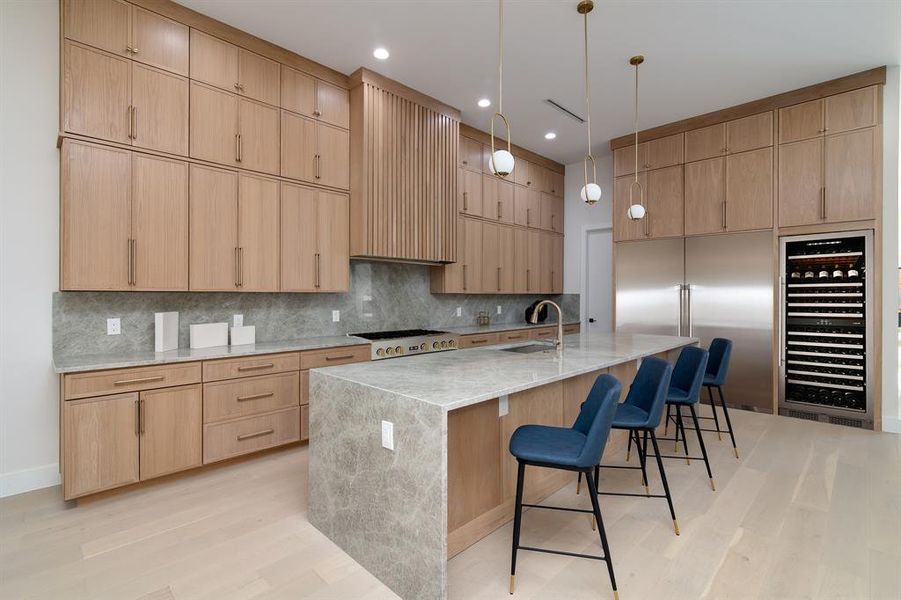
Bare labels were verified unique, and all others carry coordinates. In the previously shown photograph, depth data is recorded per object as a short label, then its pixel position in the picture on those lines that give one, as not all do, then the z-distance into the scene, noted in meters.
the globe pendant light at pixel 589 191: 3.08
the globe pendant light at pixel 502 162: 2.52
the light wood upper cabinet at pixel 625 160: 5.56
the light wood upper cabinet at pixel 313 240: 3.71
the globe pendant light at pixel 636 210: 3.65
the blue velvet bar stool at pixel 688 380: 2.90
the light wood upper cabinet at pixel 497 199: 5.62
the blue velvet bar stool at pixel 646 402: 2.30
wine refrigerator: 4.09
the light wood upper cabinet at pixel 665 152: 5.22
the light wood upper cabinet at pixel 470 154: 5.30
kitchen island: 1.76
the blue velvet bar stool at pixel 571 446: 1.75
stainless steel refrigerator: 4.63
